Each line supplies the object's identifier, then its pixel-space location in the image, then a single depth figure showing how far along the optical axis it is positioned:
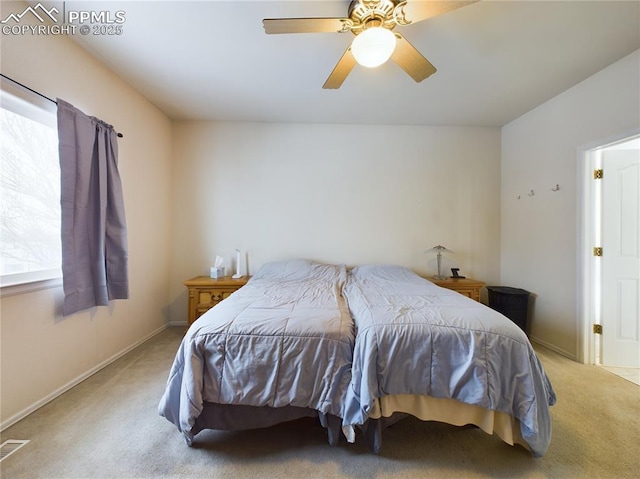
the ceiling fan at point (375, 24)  1.25
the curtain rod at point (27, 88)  1.45
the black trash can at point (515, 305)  2.70
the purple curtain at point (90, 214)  1.73
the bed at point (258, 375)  1.25
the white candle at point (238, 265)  2.98
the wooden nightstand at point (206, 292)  2.70
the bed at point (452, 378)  1.20
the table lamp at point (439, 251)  3.02
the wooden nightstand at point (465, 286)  2.82
